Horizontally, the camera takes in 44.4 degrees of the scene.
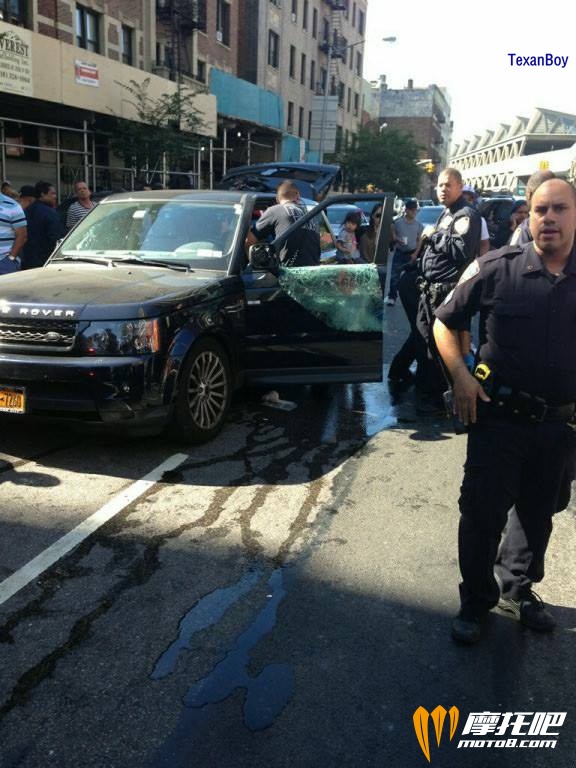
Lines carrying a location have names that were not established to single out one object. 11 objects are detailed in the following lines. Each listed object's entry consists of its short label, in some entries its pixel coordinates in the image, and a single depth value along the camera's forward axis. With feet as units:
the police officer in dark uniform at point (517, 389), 8.94
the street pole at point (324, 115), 111.63
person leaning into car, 19.42
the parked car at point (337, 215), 53.88
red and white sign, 58.13
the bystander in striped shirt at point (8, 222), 24.82
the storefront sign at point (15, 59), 49.06
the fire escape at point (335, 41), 157.69
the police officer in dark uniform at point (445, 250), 19.13
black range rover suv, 14.61
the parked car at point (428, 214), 67.98
